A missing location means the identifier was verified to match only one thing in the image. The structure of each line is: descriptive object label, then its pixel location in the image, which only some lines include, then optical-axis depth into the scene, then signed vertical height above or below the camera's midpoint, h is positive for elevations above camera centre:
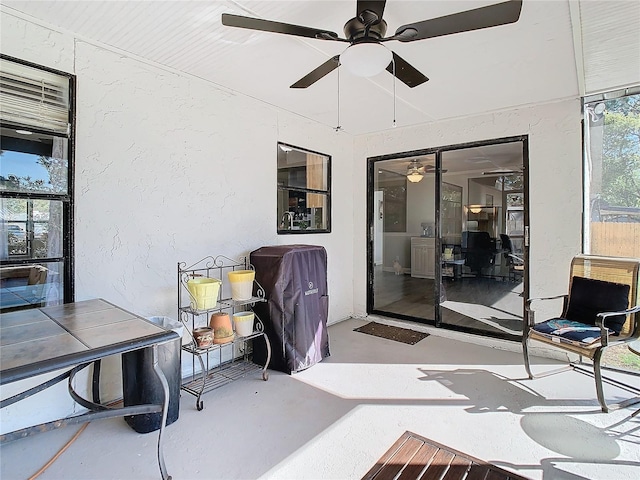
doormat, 4.07 -1.17
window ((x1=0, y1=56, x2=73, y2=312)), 2.16 +0.38
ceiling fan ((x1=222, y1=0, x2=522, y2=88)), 1.63 +1.11
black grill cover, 3.10 -0.61
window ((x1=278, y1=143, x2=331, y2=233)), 4.00 +0.64
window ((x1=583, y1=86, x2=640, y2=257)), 3.22 +0.65
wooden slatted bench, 1.82 -1.26
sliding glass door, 3.90 +0.05
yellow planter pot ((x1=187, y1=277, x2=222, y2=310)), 2.60 -0.40
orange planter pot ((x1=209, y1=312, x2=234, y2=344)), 2.77 -0.72
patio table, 1.30 -0.44
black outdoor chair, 2.56 -0.64
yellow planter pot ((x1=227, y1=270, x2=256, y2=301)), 2.93 -0.37
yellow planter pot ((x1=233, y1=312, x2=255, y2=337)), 2.96 -0.72
